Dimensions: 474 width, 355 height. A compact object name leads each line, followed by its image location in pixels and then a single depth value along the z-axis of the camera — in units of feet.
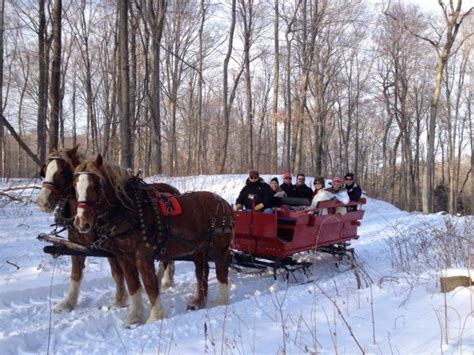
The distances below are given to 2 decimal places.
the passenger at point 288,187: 30.89
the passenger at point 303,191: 30.50
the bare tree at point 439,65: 58.70
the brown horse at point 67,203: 15.53
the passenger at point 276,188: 29.17
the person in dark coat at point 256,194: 25.30
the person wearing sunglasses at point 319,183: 28.96
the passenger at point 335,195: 26.96
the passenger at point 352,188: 31.30
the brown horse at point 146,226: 14.79
